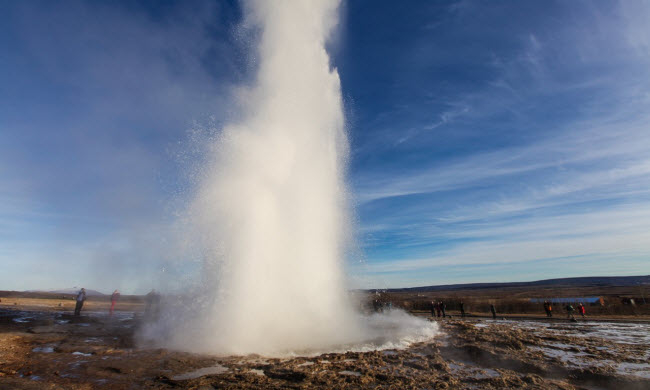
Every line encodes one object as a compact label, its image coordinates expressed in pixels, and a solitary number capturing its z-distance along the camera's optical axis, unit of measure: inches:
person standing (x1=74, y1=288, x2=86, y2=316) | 856.3
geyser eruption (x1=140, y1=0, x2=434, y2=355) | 472.4
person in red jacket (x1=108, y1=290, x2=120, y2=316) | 1047.0
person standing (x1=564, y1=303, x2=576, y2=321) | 1055.4
